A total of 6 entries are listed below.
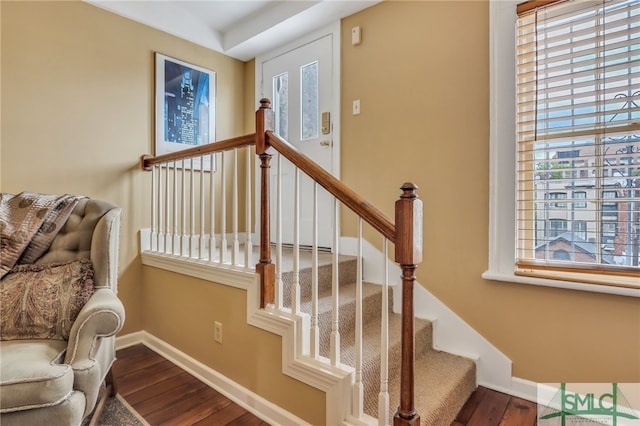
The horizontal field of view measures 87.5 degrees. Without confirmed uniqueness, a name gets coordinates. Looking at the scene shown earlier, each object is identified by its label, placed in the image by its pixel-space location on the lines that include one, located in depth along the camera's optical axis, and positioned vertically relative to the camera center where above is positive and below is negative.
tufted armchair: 1.14 -0.54
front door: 2.72 +0.85
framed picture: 2.71 +0.91
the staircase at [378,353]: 1.52 -0.73
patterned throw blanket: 1.59 -0.06
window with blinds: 1.61 +0.37
